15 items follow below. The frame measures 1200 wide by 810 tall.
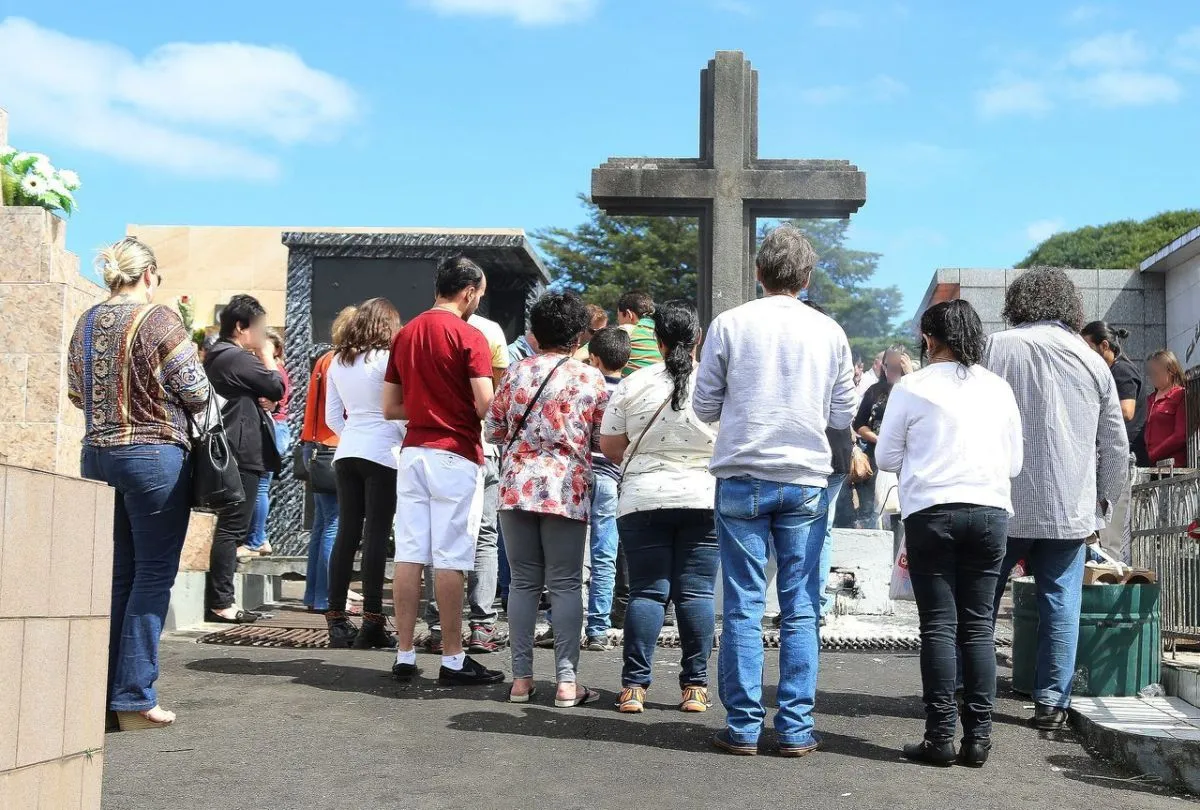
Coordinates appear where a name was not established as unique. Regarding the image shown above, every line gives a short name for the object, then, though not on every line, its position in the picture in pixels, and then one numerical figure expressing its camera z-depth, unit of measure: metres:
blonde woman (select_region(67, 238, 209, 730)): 5.10
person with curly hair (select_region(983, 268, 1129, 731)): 5.56
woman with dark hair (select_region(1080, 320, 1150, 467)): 8.48
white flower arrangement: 9.03
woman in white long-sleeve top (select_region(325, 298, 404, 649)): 7.12
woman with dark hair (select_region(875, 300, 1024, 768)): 4.84
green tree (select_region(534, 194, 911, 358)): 52.16
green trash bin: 5.96
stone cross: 8.91
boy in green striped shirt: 8.11
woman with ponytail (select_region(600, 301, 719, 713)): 5.58
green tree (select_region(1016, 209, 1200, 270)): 33.34
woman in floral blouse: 5.69
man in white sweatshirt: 4.91
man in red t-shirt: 6.09
